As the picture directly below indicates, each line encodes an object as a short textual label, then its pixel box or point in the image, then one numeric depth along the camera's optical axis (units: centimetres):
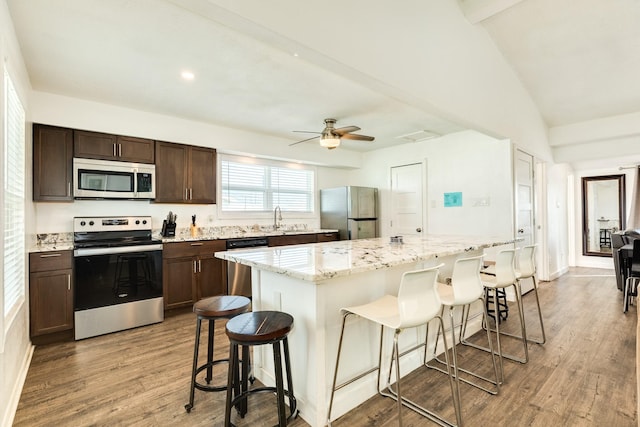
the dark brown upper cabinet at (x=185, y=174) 384
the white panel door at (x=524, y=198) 445
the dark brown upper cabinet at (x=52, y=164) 307
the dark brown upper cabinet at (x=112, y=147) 332
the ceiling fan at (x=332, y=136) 365
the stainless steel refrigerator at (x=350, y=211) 546
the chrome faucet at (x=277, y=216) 531
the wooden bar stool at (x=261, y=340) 151
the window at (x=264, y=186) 483
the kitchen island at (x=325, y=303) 173
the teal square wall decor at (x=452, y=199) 479
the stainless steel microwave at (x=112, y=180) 330
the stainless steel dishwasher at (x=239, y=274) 407
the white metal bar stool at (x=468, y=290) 197
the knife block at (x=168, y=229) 388
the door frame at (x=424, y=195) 525
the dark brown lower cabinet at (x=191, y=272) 360
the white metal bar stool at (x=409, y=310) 160
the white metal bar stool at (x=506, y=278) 243
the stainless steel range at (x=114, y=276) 305
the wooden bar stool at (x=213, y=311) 188
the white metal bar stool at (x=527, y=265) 275
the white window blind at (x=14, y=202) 196
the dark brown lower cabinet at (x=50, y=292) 281
